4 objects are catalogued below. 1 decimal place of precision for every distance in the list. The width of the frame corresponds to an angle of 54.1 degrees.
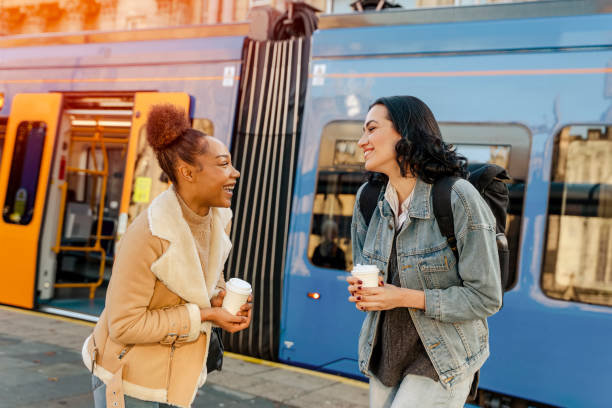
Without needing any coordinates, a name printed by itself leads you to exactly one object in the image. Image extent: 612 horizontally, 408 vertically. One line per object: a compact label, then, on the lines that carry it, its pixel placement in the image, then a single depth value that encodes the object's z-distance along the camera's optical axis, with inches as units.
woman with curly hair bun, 74.5
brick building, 593.0
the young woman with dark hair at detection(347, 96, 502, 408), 77.4
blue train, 159.8
